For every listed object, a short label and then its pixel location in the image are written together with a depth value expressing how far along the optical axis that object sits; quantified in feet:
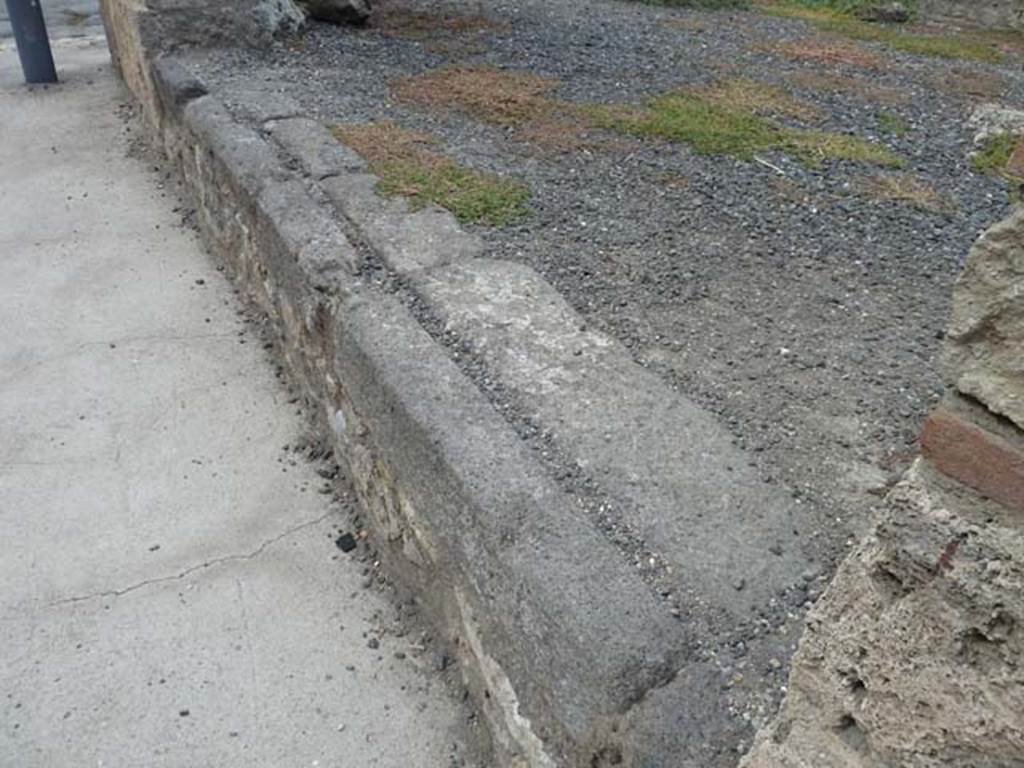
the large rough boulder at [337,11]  20.40
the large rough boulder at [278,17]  18.65
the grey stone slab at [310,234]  10.38
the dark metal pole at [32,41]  22.67
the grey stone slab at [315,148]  12.77
